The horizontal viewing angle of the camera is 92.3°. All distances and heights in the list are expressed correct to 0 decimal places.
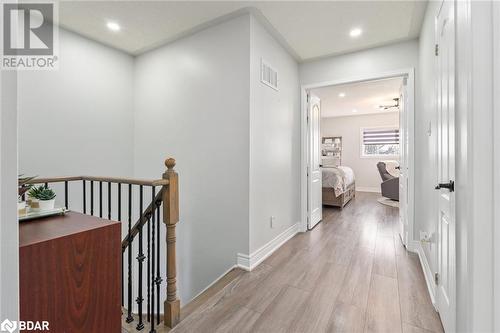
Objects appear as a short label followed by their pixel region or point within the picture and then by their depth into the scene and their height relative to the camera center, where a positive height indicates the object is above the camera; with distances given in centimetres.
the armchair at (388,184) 578 -44
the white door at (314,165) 365 +2
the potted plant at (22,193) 128 -15
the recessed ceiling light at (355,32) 269 +152
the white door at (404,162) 294 +5
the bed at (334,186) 494 -42
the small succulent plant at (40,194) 141 -16
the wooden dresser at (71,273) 97 -48
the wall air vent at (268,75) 261 +104
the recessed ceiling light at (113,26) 267 +160
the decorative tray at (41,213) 128 -27
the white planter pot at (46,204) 140 -22
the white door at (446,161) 123 +3
